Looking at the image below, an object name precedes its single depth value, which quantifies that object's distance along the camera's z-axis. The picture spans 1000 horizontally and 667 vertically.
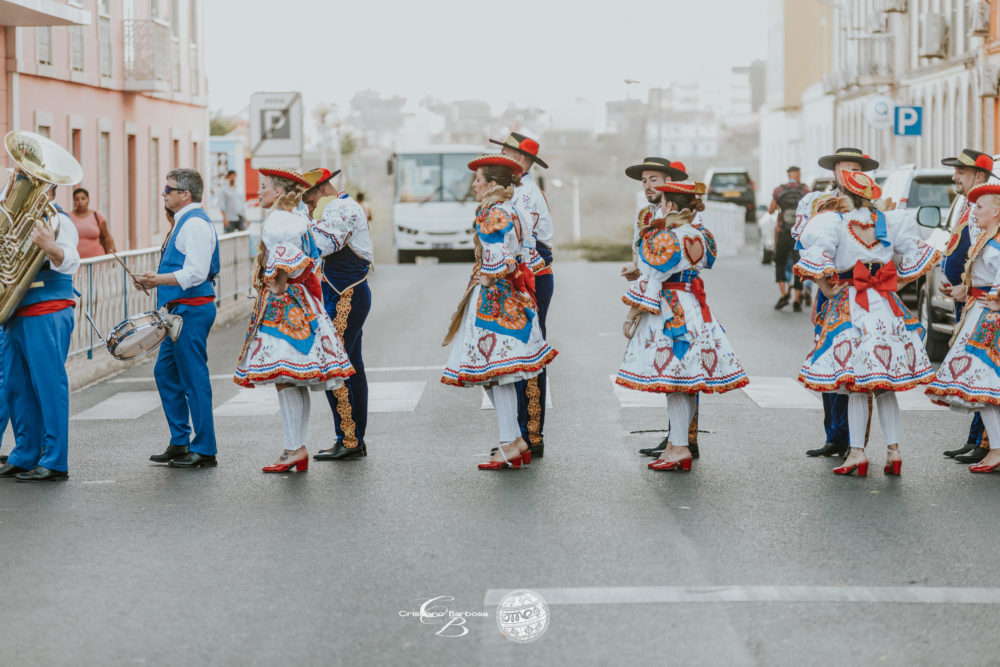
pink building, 26.91
